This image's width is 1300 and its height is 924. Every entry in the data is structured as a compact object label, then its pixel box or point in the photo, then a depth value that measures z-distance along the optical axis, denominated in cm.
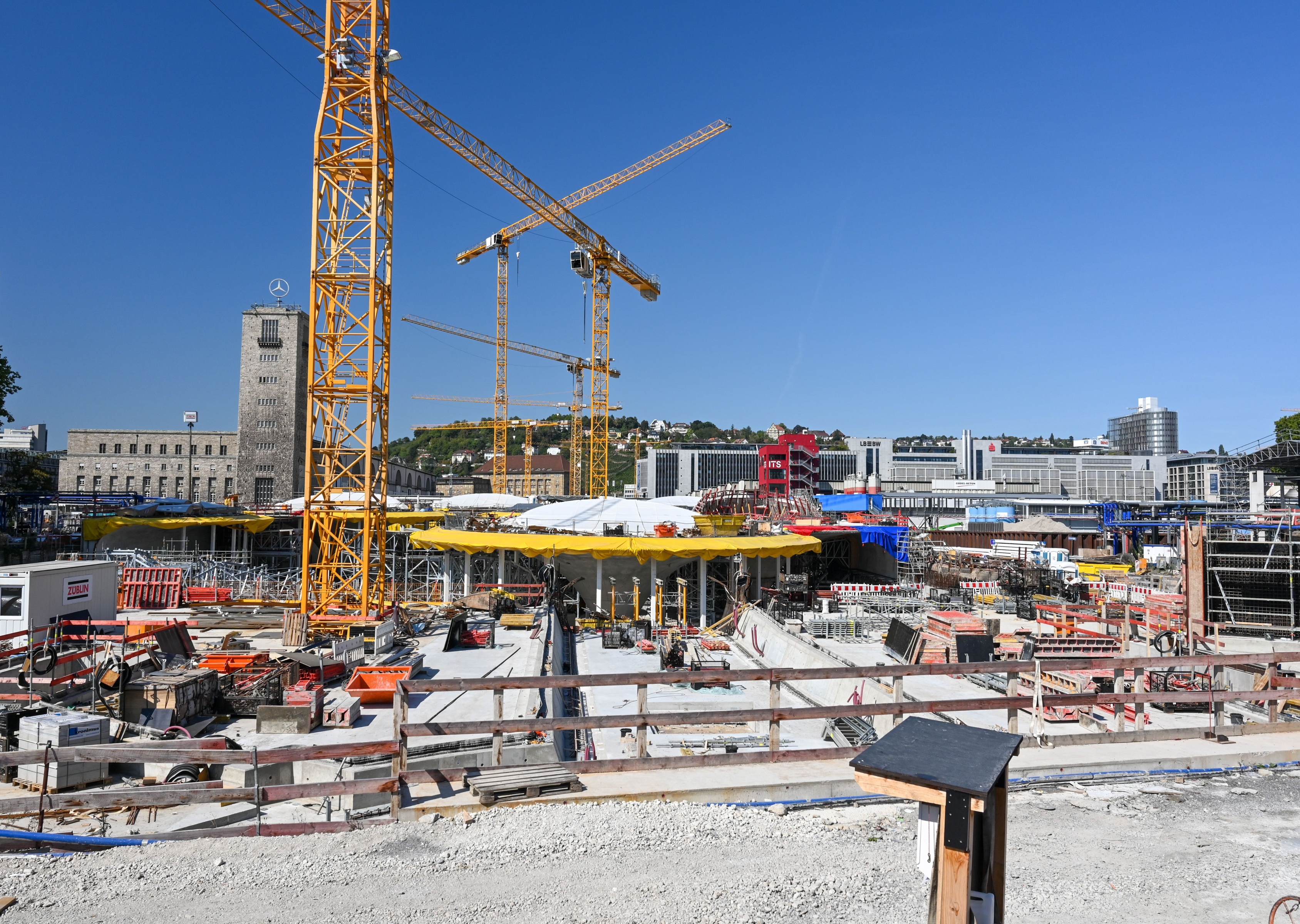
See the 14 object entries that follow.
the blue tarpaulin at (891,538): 4078
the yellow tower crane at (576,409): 11044
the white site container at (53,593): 1652
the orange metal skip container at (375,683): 1412
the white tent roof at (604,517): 3312
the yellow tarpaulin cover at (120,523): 3931
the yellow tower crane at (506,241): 8731
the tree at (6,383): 4481
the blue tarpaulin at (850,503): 7234
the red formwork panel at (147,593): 2677
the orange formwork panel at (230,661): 1574
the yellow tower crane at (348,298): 2553
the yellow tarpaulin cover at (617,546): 2816
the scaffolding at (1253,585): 2342
